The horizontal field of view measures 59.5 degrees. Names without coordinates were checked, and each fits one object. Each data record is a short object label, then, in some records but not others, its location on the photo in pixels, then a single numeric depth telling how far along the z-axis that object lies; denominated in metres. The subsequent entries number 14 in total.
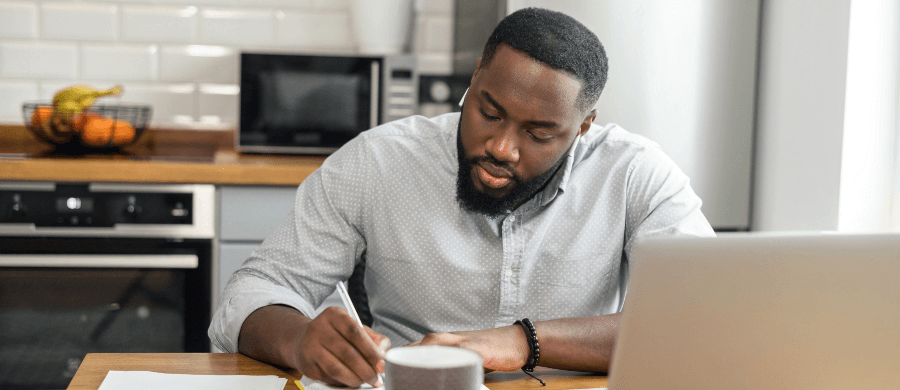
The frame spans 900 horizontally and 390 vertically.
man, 1.13
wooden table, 0.91
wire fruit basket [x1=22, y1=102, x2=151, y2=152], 2.19
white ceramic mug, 0.62
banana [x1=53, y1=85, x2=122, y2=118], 2.20
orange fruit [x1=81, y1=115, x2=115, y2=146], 2.20
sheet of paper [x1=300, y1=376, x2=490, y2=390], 0.86
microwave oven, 2.25
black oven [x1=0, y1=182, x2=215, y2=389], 1.98
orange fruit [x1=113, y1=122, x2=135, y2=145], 2.25
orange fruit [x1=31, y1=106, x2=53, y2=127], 2.21
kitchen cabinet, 2.05
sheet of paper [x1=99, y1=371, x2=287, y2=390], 0.85
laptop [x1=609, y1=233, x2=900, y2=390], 0.61
